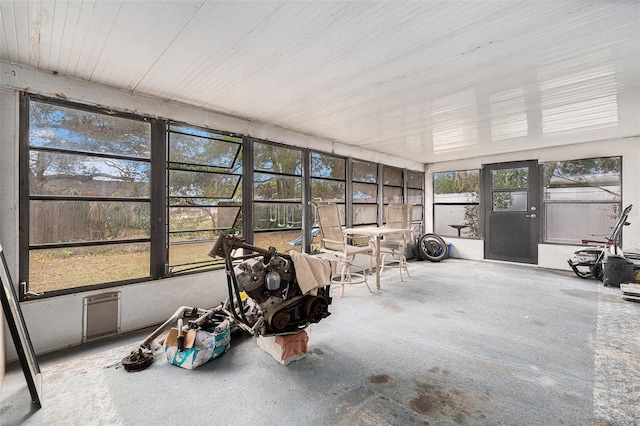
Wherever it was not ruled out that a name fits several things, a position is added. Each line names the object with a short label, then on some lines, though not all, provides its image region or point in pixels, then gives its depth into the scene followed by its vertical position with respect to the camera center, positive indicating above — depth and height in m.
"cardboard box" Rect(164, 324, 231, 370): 2.11 -1.07
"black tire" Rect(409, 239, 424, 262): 6.73 -0.99
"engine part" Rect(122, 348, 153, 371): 2.06 -1.14
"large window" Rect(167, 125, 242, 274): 3.14 +0.25
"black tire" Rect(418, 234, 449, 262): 6.67 -0.85
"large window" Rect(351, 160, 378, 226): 5.56 +0.41
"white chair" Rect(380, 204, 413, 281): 4.71 -0.28
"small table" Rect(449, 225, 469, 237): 6.92 -0.39
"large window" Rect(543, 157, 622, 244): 5.09 +0.24
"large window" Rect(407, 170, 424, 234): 7.09 +0.43
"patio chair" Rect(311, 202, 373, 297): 3.94 -0.35
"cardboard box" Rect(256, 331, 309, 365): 2.14 -1.08
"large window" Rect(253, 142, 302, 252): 3.91 +0.24
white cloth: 2.09 -0.47
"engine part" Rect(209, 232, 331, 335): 1.99 -0.61
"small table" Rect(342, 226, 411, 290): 4.05 -0.32
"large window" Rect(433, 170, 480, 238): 6.77 +0.21
